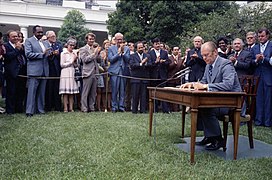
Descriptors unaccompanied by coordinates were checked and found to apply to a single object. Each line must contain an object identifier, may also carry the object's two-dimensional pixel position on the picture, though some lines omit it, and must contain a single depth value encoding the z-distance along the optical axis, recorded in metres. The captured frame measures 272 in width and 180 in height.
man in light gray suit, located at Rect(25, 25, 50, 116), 6.27
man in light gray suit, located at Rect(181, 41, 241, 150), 3.57
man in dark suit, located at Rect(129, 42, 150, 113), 7.26
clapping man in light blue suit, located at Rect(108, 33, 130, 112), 7.30
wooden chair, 4.04
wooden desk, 3.18
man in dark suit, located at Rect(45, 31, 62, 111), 7.06
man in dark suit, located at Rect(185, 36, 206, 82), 6.42
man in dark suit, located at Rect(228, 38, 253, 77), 5.94
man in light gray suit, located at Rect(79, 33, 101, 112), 7.09
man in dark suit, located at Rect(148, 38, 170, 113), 7.34
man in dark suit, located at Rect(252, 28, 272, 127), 5.96
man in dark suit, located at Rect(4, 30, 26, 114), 6.48
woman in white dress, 7.05
